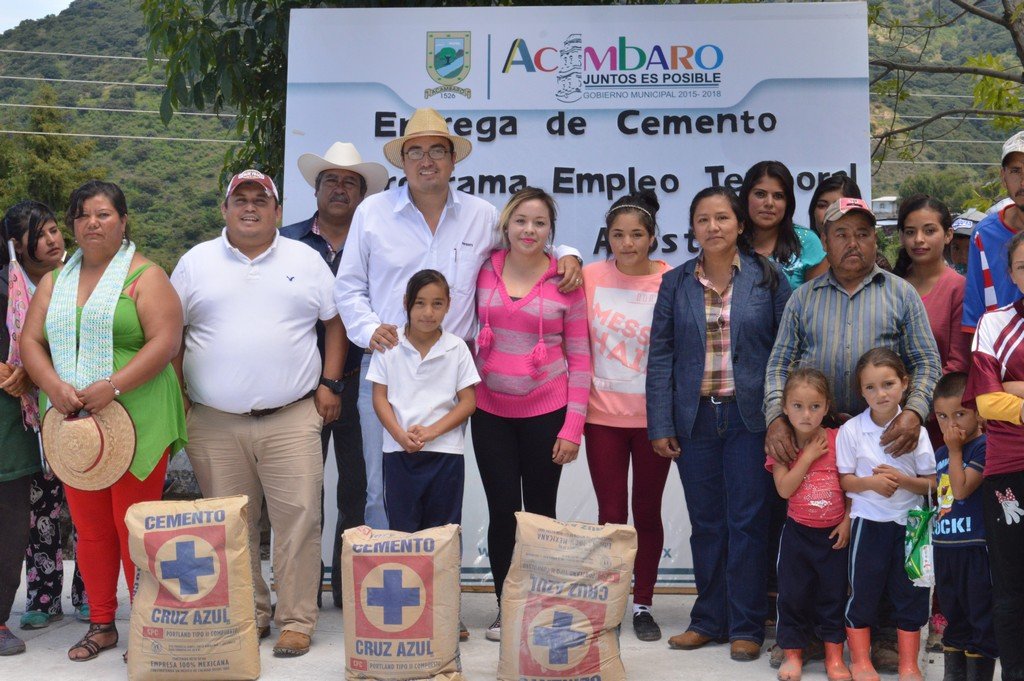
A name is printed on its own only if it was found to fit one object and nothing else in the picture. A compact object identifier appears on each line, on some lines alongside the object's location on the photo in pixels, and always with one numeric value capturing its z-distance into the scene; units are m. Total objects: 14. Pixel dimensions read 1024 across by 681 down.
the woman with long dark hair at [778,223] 4.57
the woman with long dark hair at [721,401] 4.31
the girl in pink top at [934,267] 4.32
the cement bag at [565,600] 3.88
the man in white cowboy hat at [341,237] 5.09
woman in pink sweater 4.38
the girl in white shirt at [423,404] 4.24
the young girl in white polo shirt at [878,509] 3.90
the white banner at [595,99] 5.55
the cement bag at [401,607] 3.91
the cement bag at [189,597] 3.96
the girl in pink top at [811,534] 4.00
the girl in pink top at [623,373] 4.52
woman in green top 4.19
